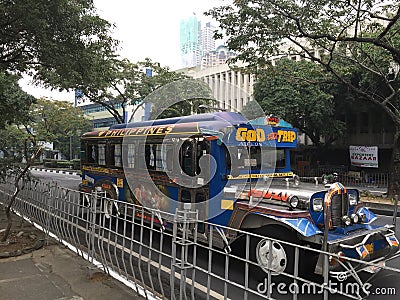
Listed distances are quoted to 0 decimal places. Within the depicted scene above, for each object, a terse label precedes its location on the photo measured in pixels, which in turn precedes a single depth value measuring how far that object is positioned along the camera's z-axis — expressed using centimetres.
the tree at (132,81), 2181
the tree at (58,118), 3316
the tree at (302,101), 2198
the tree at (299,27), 1155
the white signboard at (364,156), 2217
